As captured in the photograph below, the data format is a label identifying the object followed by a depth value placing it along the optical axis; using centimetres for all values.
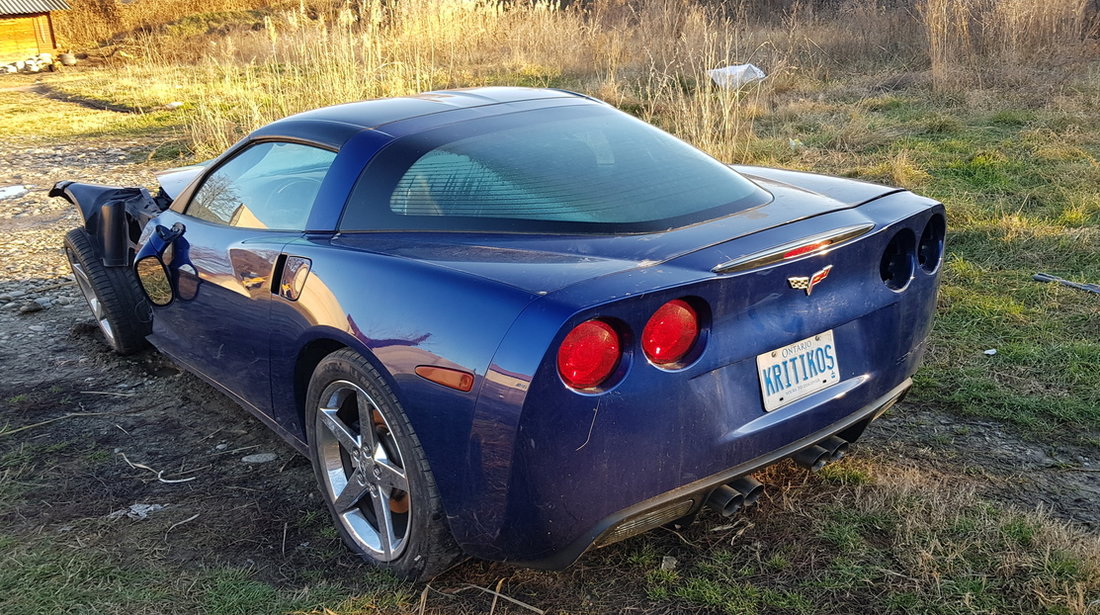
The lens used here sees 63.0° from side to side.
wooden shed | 2714
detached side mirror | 375
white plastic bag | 990
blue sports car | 219
